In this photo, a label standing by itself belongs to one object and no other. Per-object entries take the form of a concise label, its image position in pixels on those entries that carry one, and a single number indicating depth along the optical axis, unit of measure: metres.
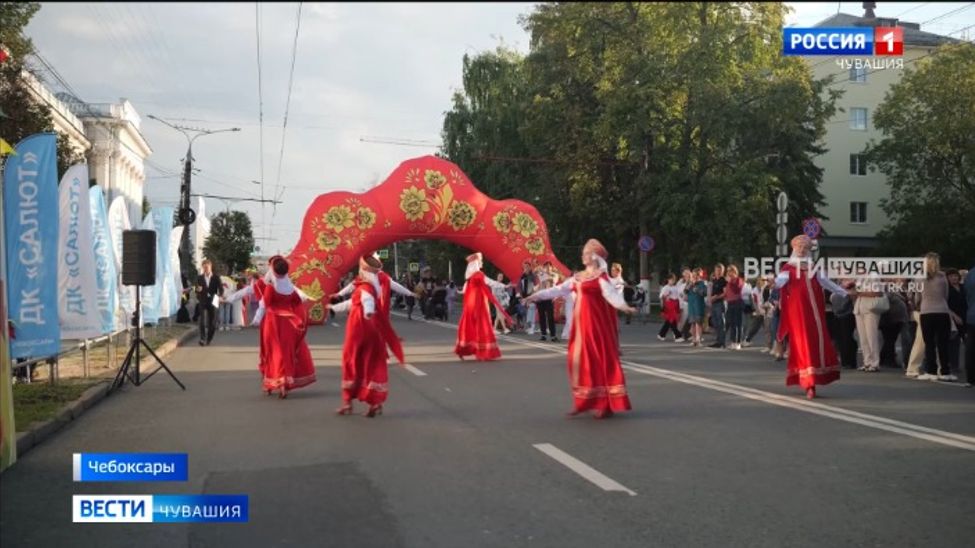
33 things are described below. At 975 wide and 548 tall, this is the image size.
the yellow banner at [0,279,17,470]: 7.18
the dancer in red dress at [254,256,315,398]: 12.11
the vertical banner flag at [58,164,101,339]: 13.19
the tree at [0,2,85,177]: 20.11
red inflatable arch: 29.69
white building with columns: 47.46
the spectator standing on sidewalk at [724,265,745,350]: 20.05
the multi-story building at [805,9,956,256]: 58.59
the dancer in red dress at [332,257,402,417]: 10.18
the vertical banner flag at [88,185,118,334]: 15.13
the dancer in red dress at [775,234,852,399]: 11.52
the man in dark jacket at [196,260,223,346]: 21.77
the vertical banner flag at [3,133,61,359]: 11.21
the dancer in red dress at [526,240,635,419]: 9.84
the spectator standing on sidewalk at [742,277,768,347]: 20.27
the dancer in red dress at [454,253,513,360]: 17.28
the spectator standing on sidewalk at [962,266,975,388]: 13.28
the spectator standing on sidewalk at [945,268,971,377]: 14.32
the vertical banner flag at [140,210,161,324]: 20.47
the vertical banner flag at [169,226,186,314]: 24.97
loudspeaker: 13.52
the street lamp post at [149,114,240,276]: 33.75
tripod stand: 12.96
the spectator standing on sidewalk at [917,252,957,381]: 13.97
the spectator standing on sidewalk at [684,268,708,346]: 21.28
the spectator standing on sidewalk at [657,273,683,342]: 22.98
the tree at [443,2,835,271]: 30.89
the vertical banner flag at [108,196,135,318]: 17.47
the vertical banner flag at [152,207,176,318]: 22.67
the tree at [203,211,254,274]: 72.44
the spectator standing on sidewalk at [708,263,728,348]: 20.61
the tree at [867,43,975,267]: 43.78
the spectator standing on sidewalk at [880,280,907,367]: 15.91
